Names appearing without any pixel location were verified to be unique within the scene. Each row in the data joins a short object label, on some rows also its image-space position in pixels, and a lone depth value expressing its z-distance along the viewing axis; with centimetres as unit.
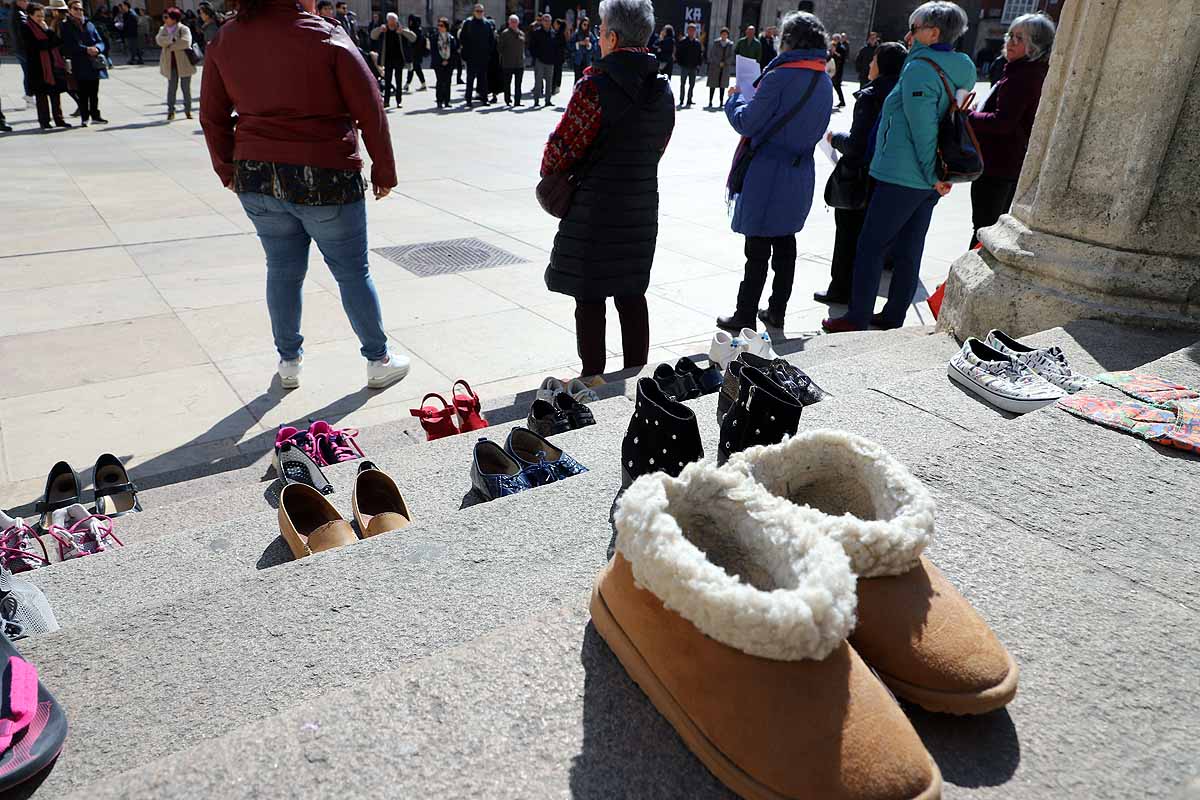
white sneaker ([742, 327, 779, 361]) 394
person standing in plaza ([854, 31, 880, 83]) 1775
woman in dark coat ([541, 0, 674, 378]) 393
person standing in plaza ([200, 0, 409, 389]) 380
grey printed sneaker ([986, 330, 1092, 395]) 326
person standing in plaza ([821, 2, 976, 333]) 487
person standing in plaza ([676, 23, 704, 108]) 2145
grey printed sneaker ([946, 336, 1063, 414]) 318
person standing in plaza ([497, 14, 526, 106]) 1892
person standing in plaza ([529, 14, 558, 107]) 1914
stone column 378
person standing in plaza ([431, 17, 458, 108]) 1881
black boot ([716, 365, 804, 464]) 228
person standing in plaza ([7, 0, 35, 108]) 1233
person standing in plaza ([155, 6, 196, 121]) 1441
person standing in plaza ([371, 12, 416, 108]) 1764
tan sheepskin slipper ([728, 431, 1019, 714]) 146
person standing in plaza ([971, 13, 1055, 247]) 584
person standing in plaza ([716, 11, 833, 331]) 500
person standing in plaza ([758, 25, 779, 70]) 2102
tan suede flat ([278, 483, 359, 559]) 248
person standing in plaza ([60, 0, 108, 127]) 1313
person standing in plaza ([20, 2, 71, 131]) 1242
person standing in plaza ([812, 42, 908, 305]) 584
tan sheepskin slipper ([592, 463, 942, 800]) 126
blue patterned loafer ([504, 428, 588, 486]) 280
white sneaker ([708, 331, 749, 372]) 402
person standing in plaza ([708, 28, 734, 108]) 2086
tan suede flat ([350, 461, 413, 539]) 266
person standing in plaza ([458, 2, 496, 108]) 1797
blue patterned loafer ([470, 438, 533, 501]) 268
